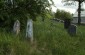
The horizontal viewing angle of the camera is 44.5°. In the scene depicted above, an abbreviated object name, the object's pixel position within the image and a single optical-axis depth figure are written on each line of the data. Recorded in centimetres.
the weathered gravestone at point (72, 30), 542
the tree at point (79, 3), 1935
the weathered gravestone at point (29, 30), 350
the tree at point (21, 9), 365
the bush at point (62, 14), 2651
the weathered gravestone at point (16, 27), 348
